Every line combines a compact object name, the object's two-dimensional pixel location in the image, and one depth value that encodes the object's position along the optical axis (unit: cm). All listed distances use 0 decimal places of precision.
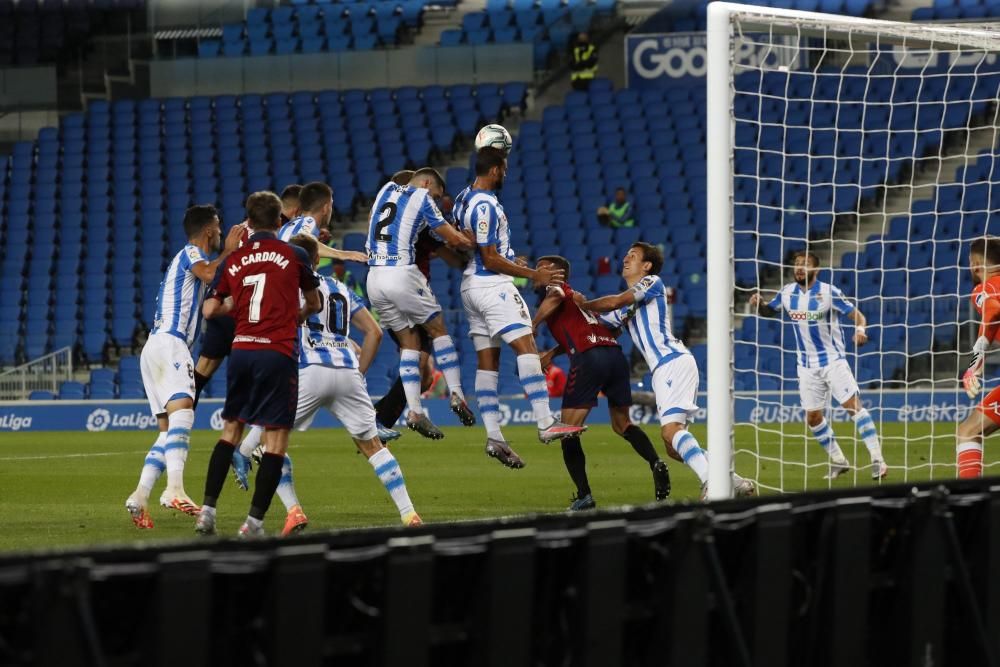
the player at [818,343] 2575
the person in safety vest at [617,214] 4887
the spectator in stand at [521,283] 4507
